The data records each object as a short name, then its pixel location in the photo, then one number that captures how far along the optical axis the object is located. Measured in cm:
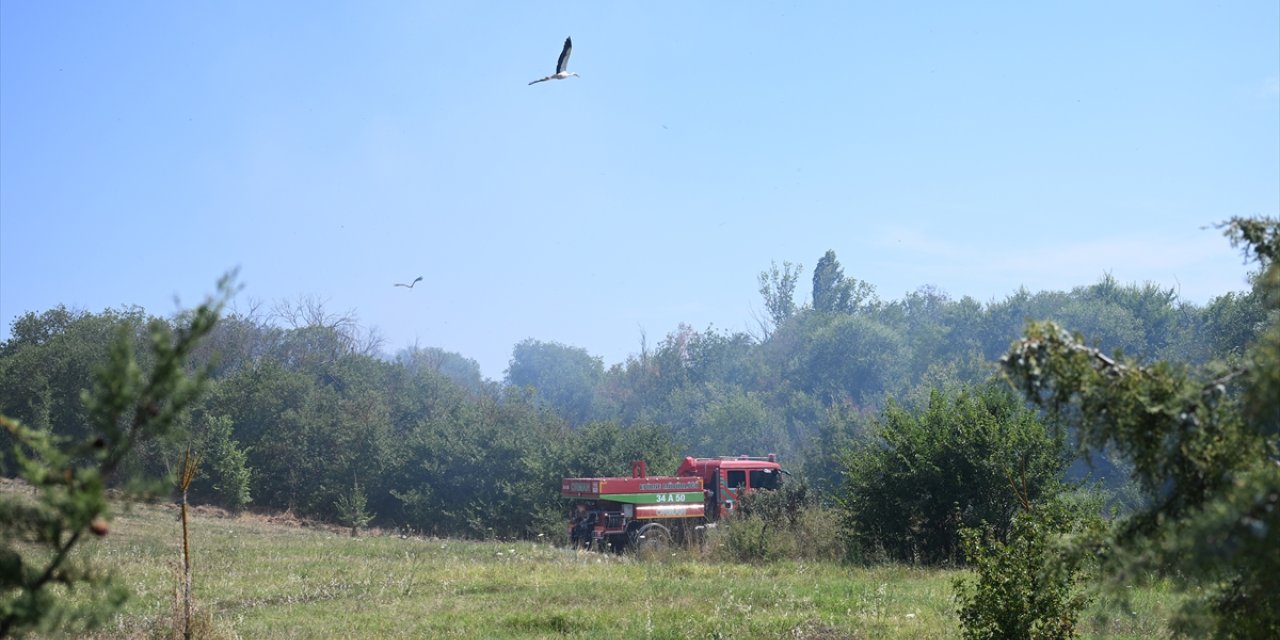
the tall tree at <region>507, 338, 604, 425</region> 13150
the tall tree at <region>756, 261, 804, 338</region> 12769
